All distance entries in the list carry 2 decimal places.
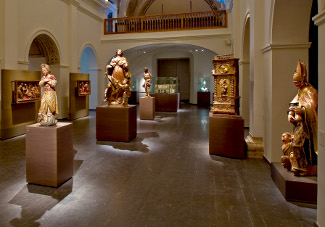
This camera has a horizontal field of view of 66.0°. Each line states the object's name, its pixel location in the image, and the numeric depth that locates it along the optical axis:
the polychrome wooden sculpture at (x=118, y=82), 6.88
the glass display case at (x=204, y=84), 19.10
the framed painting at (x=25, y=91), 7.65
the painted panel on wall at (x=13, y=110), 7.43
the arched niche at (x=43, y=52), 10.68
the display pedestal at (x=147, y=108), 11.29
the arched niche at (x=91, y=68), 14.75
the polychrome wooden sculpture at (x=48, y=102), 3.82
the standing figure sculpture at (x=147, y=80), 12.42
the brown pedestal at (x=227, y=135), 5.26
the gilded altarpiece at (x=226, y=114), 5.29
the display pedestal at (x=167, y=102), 14.59
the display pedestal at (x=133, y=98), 20.64
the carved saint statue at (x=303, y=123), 3.22
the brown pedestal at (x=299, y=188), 3.22
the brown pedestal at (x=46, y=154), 3.70
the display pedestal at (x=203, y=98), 18.82
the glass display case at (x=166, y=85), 15.54
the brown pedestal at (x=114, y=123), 6.77
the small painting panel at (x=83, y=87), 11.76
